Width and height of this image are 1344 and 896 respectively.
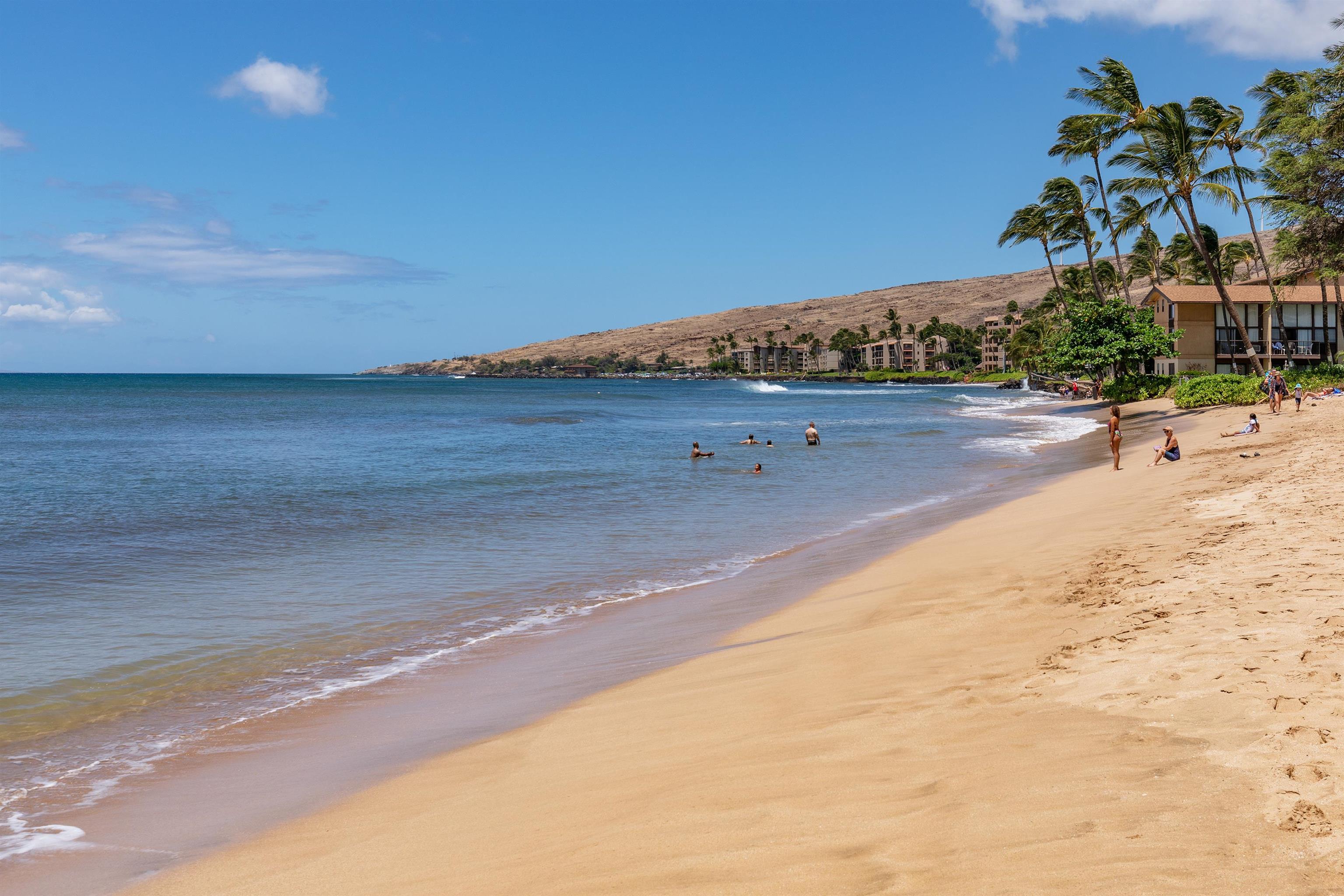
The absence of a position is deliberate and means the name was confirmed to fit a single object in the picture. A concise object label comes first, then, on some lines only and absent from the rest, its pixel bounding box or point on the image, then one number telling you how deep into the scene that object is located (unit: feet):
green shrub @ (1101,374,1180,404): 156.97
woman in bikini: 66.28
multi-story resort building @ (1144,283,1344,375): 189.88
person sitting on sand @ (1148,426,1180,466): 63.26
